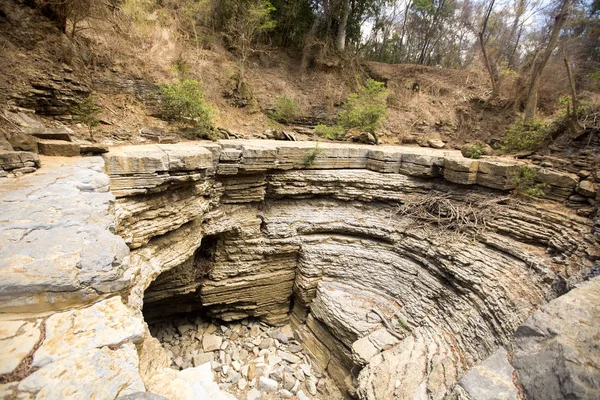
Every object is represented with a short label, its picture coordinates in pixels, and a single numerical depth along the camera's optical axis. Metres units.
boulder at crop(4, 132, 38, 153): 3.23
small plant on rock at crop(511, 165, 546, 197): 4.96
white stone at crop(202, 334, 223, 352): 5.70
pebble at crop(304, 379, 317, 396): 5.02
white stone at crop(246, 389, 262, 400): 4.74
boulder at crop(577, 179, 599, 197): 4.42
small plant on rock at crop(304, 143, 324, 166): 5.64
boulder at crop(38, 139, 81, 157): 3.56
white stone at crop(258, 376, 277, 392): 4.92
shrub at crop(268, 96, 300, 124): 9.33
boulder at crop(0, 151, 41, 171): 2.75
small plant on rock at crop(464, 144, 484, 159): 6.41
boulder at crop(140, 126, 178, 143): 5.45
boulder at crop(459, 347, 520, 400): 2.06
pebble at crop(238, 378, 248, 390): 4.94
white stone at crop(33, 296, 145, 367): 1.10
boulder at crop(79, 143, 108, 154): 3.63
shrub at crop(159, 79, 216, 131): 6.30
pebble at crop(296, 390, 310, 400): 4.85
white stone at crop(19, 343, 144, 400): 0.96
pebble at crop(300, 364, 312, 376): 5.34
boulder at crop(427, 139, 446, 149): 8.54
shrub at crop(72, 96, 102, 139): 4.60
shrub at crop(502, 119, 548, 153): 6.18
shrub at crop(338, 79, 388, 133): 8.14
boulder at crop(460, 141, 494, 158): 6.46
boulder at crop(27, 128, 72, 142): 3.73
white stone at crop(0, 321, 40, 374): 1.01
